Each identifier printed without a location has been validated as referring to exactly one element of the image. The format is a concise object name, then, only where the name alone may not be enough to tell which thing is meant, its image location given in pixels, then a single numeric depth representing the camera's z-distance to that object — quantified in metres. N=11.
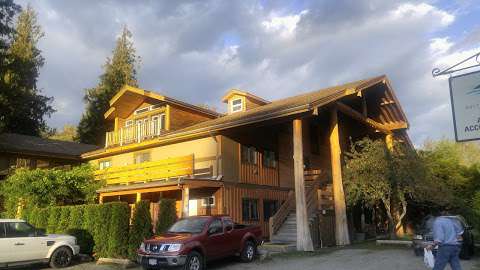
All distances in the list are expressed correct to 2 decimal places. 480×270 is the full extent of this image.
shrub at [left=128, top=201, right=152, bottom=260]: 17.16
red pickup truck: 13.66
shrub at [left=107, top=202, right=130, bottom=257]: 17.25
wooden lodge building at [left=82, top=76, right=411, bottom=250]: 21.44
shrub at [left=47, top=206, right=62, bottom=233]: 20.84
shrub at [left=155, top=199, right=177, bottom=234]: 17.45
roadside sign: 7.18
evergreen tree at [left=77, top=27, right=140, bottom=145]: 51.94
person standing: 9.00
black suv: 15.49
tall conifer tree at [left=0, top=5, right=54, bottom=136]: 44.97
